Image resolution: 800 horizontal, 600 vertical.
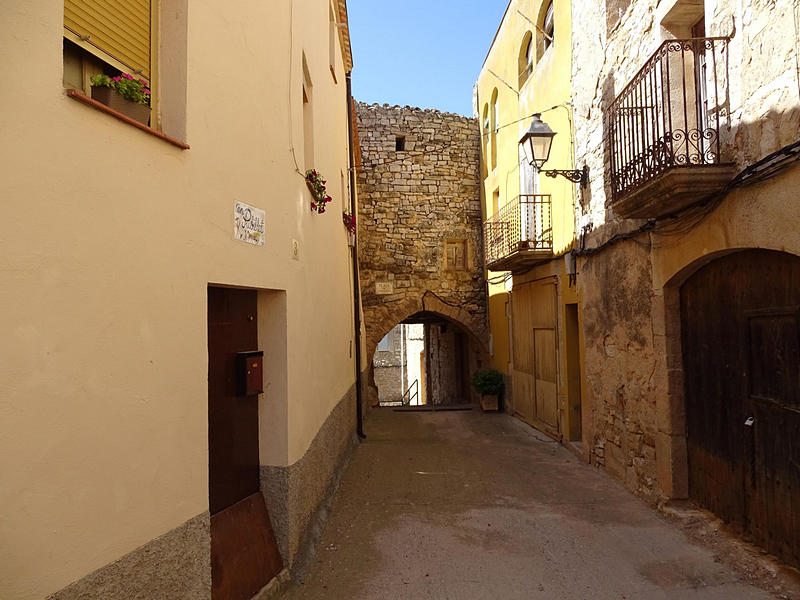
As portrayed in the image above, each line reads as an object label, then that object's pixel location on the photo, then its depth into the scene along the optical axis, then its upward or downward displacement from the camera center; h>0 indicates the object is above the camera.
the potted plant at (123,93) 2.63 +1.13
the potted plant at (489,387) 12.93 -1.28
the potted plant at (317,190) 5.28 +1.34
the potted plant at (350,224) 9.34 +1.81
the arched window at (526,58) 10.66 +5.14
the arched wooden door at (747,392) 4.01 -0.53
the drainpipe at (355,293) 10.01 +0.76
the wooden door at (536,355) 9.55 -0.48
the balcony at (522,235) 9.34 +1.63
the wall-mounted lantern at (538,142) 7.06 +2.30
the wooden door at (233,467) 3.47 -0.86
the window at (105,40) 2.48 +1.37
